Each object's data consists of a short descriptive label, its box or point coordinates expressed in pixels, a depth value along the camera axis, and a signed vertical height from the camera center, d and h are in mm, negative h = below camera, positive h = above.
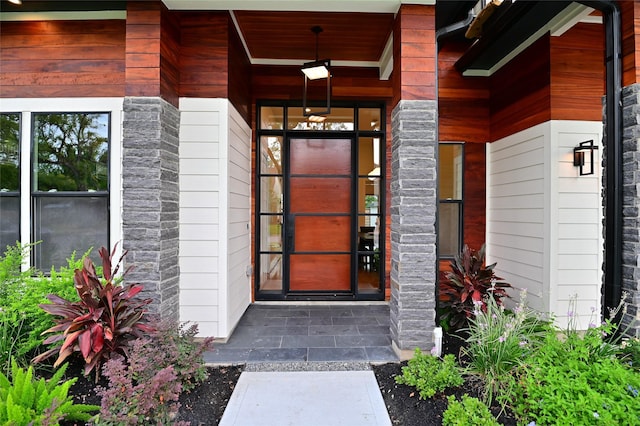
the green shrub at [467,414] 1783 -1209
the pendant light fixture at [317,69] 3477 +1612
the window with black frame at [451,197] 4375 +196
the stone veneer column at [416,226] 2779 -139
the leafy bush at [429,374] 2232 -1221
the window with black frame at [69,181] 3215 +286
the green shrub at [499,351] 2119 -1013
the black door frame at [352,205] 4316 +70
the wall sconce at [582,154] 3249 +621
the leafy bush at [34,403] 1484 -1020
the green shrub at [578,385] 1613 -990
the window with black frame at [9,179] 3211 +306
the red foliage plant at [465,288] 3184 -826
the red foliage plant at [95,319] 2141 -809
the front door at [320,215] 4453 -72
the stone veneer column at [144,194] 2719 +134
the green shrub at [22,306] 2266 -747
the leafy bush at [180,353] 2135 -1062
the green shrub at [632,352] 2158 -1018
